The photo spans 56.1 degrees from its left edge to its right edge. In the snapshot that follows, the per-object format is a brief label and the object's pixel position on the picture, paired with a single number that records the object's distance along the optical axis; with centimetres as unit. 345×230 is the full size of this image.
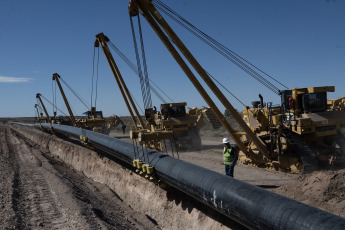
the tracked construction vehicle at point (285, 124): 1242
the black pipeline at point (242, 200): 471
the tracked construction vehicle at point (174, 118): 2094
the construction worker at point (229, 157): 970
